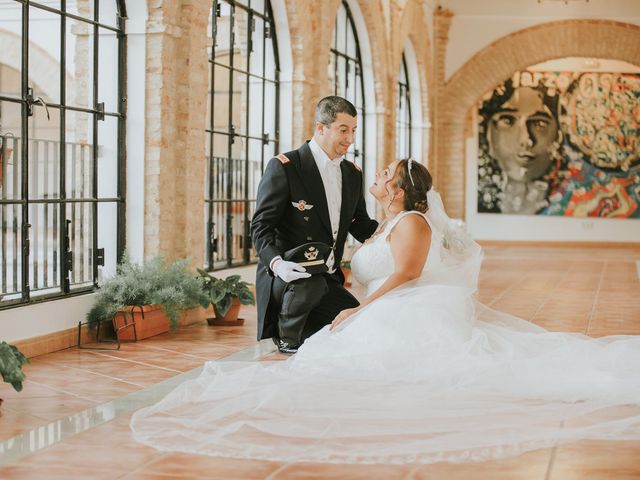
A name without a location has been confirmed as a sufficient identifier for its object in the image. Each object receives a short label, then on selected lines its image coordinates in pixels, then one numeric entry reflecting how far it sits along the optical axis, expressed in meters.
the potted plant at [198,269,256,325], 8.23
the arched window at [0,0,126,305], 6.77
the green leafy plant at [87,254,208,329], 7.35
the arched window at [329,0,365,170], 14.46
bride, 4.09
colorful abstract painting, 21.03
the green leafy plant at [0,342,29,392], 4.75
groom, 6.09
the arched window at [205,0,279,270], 10.27
